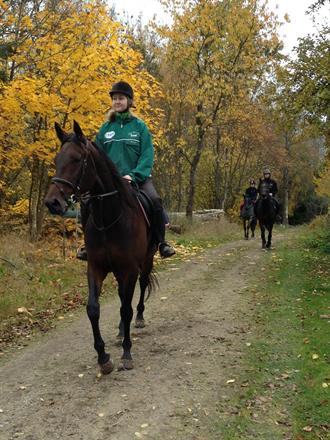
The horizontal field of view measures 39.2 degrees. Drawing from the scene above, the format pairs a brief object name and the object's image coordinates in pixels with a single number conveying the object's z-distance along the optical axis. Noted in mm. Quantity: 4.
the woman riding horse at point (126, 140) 6113
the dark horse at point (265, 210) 16906
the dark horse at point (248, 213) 21562
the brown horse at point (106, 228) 5035
